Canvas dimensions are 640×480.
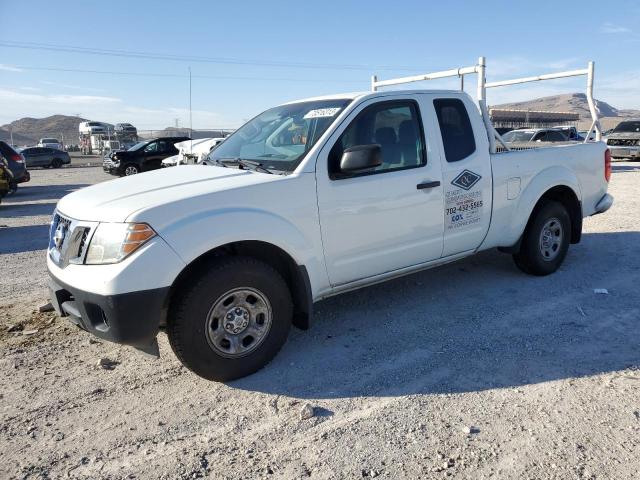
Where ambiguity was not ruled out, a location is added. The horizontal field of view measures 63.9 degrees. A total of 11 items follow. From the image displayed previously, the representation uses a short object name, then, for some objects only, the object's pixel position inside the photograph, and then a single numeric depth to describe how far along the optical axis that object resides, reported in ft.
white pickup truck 10.11
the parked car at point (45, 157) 102.42
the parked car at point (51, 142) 162.38
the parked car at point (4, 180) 40.83
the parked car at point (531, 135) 53.93
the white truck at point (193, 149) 50.47
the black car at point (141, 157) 67.51
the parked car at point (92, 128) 172.89
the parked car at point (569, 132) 60.53
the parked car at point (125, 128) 171.21
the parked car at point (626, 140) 67.21
